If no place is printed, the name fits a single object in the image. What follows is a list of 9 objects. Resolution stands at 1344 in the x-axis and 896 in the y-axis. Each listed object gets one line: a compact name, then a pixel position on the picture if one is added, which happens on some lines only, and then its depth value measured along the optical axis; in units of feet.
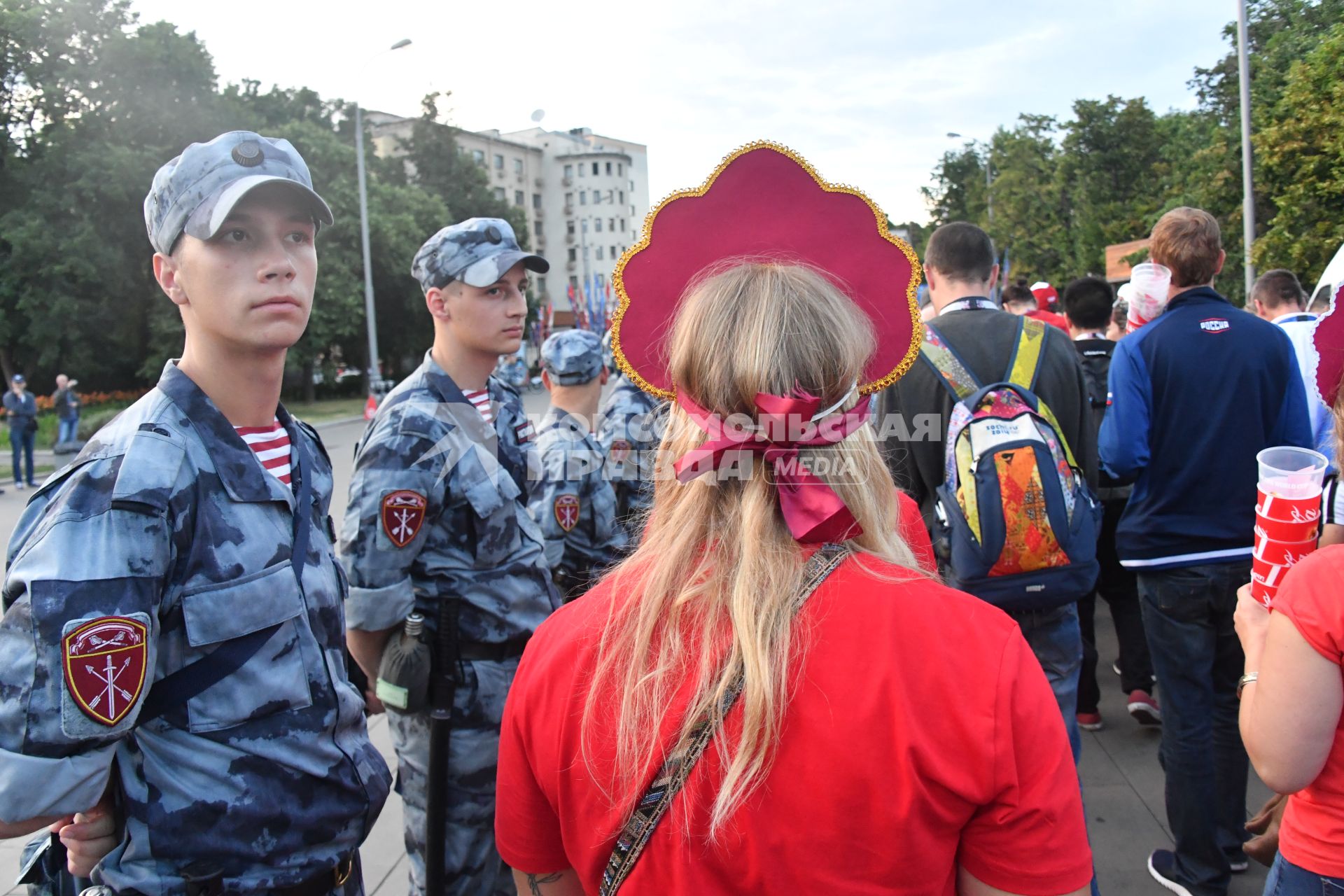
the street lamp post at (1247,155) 41.11
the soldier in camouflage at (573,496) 12.74
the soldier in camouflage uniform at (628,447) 14.42
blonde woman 3.48
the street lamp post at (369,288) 68.59
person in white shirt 13.47
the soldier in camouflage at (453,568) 8.78
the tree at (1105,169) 96.43
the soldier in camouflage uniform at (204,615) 4.72
